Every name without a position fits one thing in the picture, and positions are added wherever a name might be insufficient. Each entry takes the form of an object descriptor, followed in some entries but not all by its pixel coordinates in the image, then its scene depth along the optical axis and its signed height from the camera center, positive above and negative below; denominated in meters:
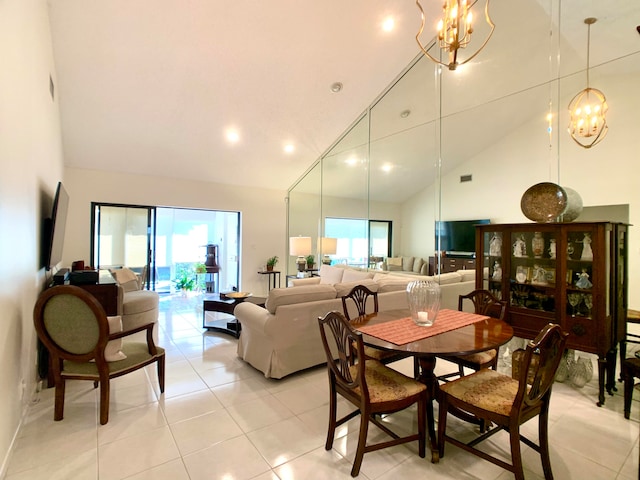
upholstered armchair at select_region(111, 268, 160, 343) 4.29 -0.89
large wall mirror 3.68 +1.74
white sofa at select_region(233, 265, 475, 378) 2.91 -0.82
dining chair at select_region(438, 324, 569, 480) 1.57 -0.90
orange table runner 1.97 -0.61
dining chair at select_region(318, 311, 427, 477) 1.76 -0.90
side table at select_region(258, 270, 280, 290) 7.20 -0.82
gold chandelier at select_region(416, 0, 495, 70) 1.83 +1.34
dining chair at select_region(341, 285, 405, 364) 2.46 -0.63
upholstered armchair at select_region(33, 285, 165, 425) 2.18 -0.70
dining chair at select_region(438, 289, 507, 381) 2.42 -0.72
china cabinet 2.65 -0.36
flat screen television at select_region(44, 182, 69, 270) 3.01 +0.10
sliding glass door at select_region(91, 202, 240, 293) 5.80 -0.08
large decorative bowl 2.99 +0.40
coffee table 4.34 -0.96
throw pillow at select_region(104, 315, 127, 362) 2.34 -0.81
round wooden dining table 1.76 -0.61
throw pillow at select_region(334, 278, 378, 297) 3.32 -0.50
